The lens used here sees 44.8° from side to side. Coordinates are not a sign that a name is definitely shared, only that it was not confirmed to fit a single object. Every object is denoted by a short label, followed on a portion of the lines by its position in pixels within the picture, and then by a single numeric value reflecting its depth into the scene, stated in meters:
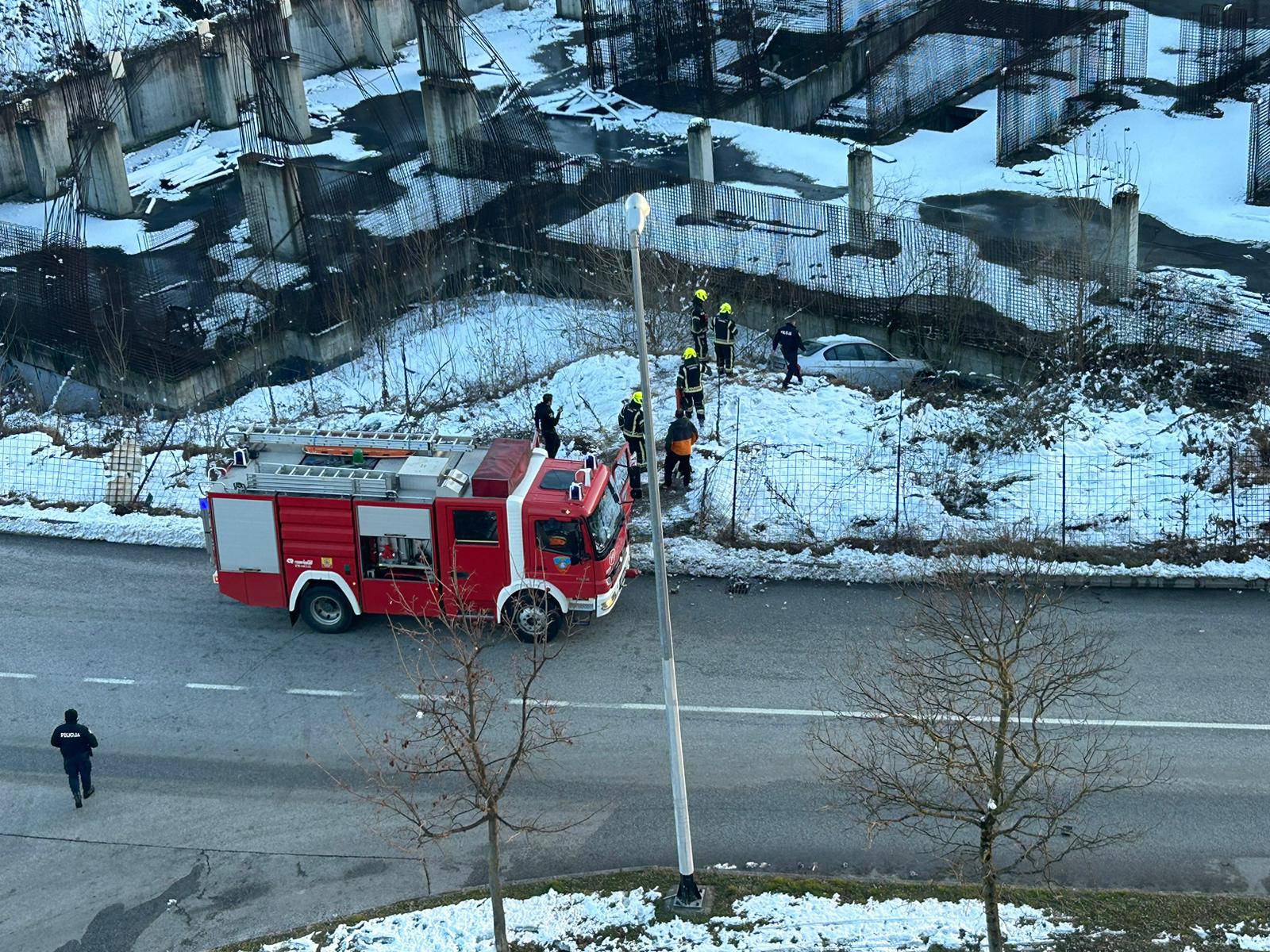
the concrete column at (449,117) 35.72
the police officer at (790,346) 26.11
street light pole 13.67
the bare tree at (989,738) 13.68
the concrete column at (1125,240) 27.78
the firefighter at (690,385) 23.91
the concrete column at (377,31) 43.72
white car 27.39
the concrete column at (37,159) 37.06
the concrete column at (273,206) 33.03
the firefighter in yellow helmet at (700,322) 25.91
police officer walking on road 17.42
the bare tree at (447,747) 17.08
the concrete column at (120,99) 38.69
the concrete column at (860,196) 30.41
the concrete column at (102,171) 35.94
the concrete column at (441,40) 37.16
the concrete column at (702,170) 32.28
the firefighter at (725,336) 25.88
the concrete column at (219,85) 40.22
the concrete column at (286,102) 36.53
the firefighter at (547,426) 23.78
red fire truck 19.64
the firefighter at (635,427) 22.81
